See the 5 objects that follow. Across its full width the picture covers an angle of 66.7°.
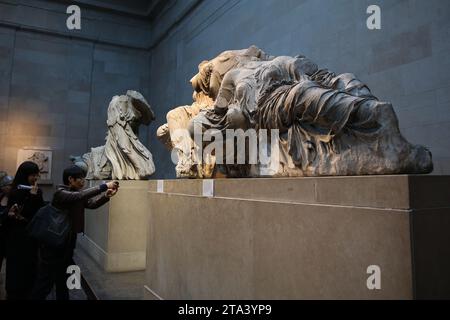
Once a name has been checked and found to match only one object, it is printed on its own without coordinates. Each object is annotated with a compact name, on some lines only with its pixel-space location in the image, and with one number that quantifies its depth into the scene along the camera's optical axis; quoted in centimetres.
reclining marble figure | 164
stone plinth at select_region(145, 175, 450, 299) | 131
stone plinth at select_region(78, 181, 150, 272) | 477
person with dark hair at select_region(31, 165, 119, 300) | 283
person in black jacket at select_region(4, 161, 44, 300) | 320
